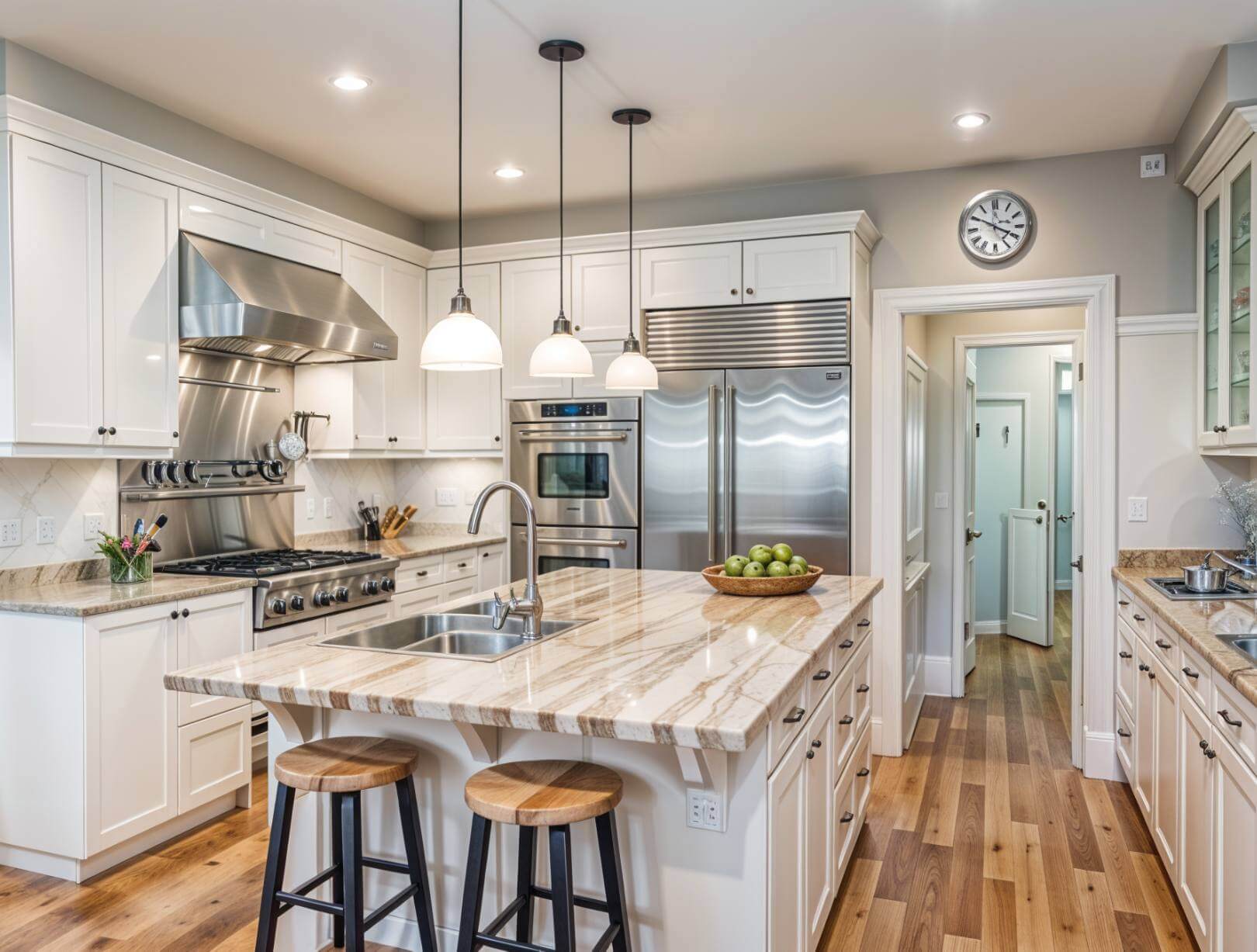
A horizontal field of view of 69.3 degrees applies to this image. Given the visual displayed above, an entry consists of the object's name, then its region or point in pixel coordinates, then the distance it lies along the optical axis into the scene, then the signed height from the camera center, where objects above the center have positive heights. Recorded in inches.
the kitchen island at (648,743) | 70.5 -25.2
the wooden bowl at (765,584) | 120.8 -15.6
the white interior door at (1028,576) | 269.0 -32.9
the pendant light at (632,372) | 127.3 +13.6
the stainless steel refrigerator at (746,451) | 163.9 +3.2
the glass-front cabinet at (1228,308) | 122.7 +23.7
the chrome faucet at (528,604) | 97.7 -15.0
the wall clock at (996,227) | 163.3 +43.8
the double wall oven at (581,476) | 179.8 -1.5
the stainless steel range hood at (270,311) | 138.4 +25.8
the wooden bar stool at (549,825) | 70.6 -29.4
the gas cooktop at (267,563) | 142.0 -15.8
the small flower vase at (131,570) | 131.9 -14.8
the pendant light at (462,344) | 94.1 +13.1
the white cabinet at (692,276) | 171.6 +36.9
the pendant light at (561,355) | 114.3 +14.3
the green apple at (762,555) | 126.3 -12.1
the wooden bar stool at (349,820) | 78.3 -32.0
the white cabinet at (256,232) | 142.2 +40.2
